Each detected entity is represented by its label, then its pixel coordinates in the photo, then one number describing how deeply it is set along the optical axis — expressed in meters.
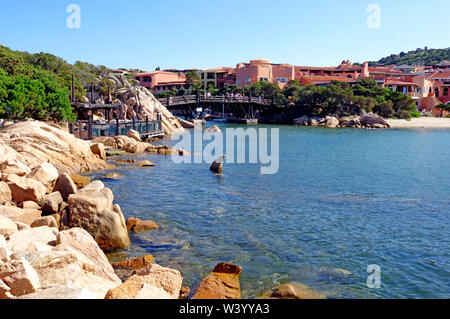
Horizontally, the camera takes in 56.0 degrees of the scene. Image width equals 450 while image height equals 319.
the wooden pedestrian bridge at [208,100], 61.20
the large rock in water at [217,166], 23.91
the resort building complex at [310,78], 83.94
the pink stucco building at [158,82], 98.38
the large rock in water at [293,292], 8.39
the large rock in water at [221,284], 8.23
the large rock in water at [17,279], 6.09
